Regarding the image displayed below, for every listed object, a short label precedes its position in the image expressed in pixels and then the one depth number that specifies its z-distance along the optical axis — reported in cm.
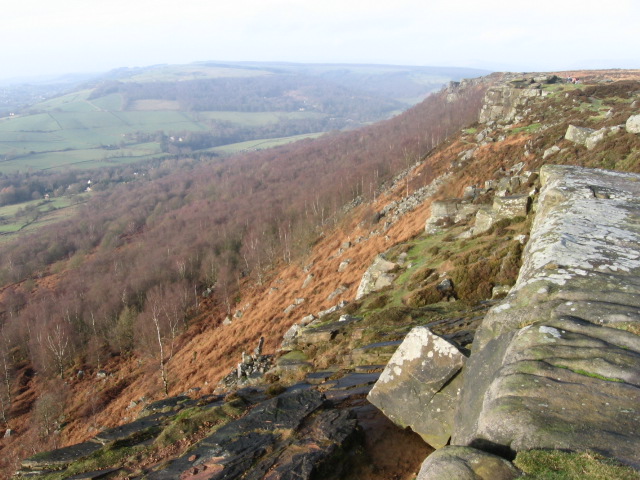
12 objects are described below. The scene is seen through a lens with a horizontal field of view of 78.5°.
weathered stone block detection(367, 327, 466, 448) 866
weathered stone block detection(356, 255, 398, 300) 2774
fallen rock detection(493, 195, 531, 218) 2417
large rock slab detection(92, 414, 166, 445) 1180
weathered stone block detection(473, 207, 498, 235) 2547
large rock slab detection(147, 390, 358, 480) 828
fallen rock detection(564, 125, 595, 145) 3509
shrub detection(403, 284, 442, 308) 2050
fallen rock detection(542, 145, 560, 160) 3571
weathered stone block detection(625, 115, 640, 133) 2985
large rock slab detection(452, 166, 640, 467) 582
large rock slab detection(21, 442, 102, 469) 1127
